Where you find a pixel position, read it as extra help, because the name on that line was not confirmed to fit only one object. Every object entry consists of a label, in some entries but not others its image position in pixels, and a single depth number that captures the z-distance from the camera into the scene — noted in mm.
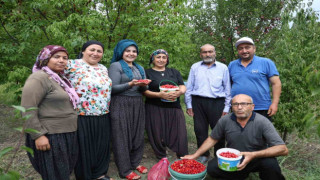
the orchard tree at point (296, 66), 4211
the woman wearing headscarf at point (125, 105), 3449
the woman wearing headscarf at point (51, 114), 2402
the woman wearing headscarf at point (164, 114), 3942
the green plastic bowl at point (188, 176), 2828
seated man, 2910
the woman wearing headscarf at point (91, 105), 3020
